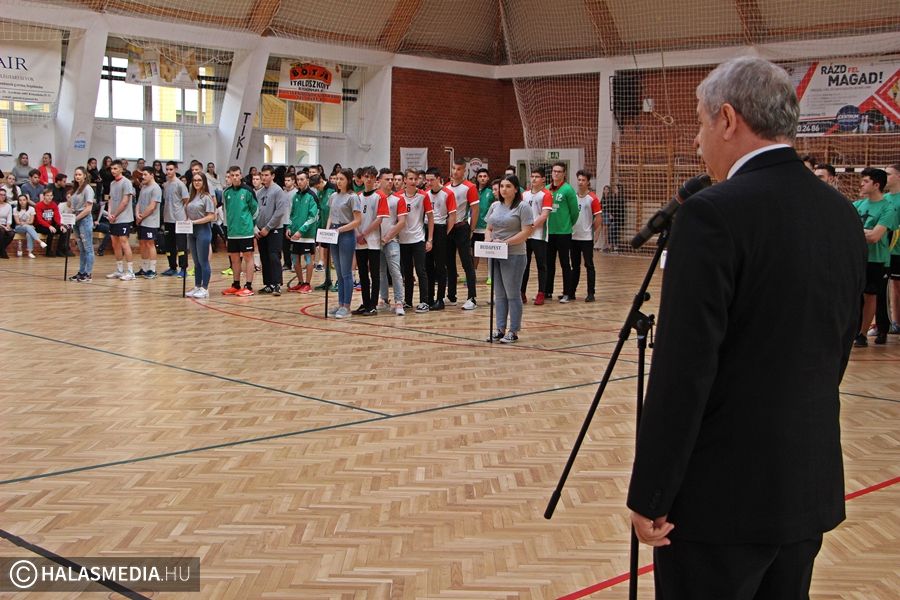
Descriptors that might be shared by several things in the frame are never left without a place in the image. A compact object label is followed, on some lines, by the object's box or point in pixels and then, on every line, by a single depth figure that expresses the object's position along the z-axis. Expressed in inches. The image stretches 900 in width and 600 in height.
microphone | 107.3
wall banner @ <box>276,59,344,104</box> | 965.2
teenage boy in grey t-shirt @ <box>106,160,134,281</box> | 589.3
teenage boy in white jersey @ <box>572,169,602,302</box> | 544.1
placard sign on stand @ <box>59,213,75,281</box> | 564.4
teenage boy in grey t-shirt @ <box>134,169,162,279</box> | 594.2
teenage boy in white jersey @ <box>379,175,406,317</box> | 456.8
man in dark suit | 75.3
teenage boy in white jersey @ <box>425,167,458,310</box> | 495.2
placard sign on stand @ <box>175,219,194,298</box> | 503.8
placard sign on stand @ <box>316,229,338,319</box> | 438.3
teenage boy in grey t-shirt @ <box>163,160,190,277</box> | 571.8
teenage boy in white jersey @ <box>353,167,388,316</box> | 453.7
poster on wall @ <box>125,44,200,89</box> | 880.3
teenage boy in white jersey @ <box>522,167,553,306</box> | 473.1
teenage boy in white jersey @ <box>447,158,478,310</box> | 504.1
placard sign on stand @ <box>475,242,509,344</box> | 366.3
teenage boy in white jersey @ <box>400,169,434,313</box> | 474.3
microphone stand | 106.9
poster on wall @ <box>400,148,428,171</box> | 1011.9
